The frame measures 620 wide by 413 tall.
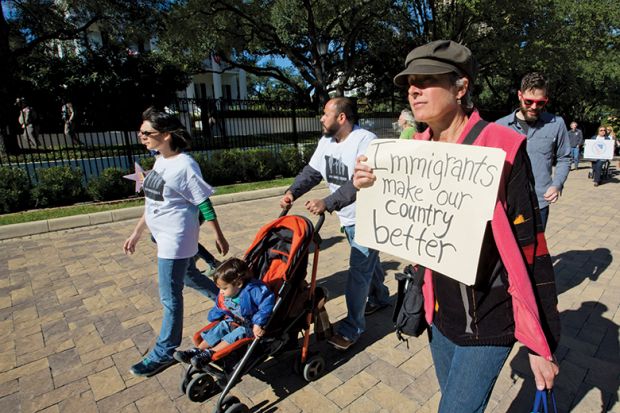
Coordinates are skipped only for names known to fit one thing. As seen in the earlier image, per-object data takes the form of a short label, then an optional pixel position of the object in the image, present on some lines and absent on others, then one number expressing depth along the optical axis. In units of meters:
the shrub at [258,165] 12.03
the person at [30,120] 12.34
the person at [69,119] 11.48
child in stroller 2.52
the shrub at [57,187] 8.76
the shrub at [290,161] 13.13
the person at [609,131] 12.41
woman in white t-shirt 2.81
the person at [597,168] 11.49
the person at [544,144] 3.64
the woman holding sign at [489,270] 1.34
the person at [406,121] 4.61
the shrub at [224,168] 11.33
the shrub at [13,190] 8.27
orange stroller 2.52
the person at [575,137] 14.20
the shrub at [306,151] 13.77
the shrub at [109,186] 9.36
